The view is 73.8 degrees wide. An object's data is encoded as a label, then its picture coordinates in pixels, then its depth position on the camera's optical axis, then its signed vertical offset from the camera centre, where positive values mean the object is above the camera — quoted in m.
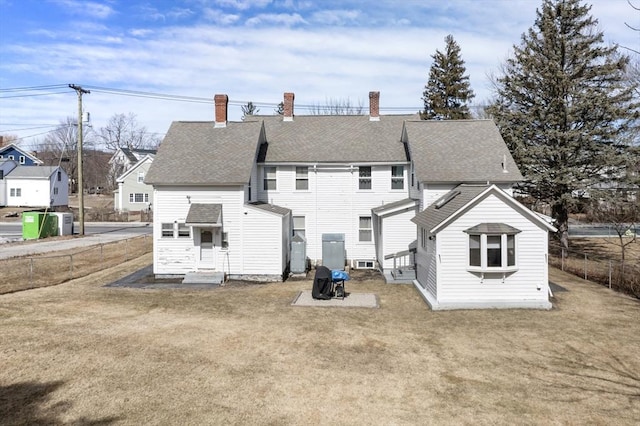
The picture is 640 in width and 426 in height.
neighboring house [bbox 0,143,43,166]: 72.19 +9.43
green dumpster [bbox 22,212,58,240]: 34.56 -1.24
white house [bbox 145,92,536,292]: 19.83 +1.23
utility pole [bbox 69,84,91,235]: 33.53 +4.87
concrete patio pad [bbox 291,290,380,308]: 15.67 -3.58
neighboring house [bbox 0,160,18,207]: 59.97 +4.80
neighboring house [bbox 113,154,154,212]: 56.25 +2.25
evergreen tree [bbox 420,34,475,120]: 44.28 +12.36
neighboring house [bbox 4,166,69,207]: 59.16 +3.31
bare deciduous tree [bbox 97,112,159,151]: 99.26 +16.22
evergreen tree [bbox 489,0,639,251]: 25.66 +5.74
